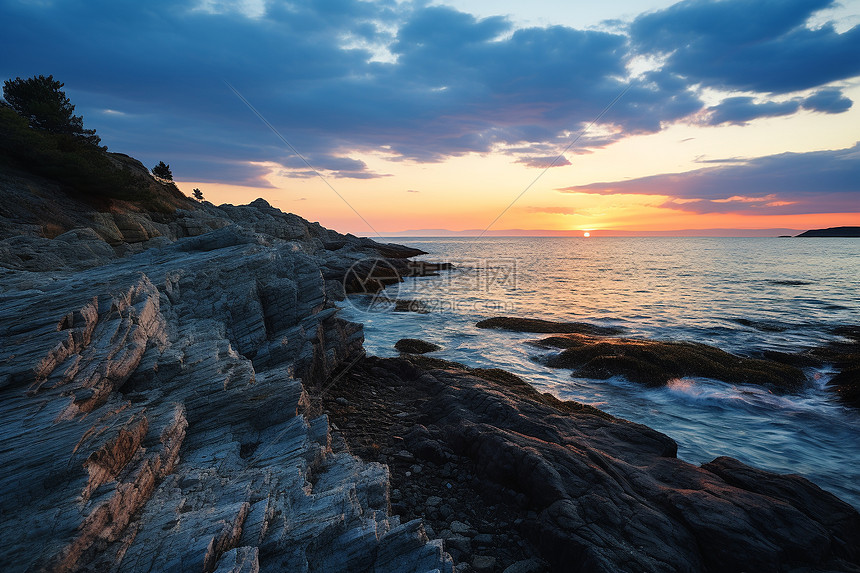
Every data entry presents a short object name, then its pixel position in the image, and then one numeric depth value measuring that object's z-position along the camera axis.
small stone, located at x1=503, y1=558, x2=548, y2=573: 8.16
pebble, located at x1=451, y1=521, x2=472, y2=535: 9.21
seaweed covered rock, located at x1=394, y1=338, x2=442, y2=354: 26.24
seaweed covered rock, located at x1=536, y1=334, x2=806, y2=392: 21.05
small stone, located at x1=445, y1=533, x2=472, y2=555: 8.68
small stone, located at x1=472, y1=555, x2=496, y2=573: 8.19
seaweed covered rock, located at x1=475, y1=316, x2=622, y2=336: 31.75
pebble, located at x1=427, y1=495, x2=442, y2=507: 10.15
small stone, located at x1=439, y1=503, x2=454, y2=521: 9.78
